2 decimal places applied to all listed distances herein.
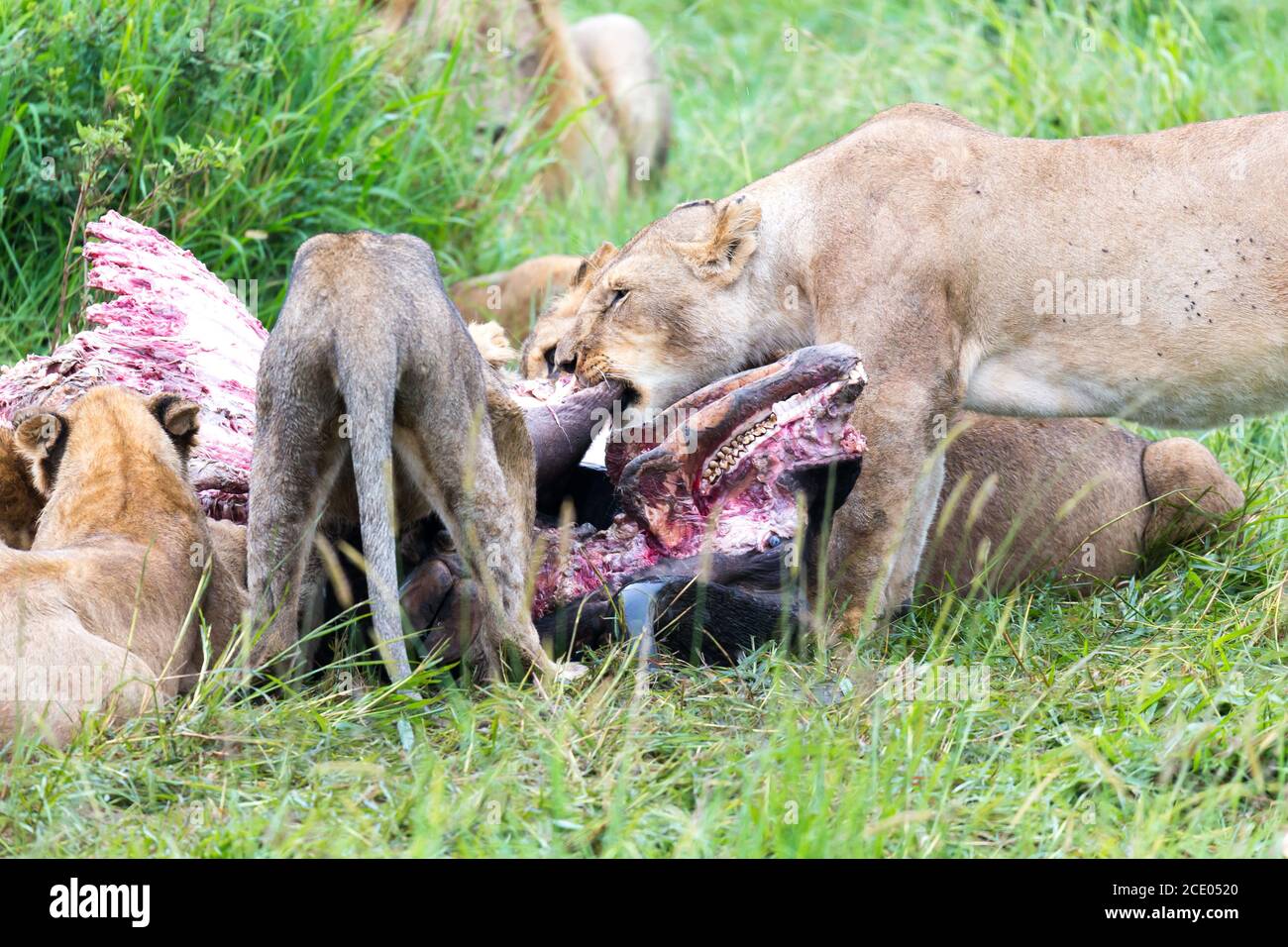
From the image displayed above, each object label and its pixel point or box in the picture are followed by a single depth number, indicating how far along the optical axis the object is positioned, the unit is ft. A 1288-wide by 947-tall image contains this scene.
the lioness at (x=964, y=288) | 31.83
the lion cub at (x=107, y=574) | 24.09
